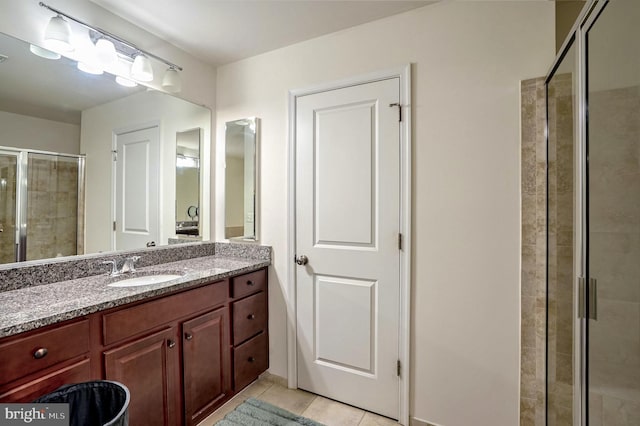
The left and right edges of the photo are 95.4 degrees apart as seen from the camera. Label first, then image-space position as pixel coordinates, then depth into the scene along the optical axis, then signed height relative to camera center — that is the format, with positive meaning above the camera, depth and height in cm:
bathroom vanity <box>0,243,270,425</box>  105 -59
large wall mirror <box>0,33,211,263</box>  147 +37
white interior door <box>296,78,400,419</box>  178 -20
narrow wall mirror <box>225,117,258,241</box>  224 +27
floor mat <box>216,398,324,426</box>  171 -124
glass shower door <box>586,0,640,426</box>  76 +0
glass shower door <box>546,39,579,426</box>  110 -11
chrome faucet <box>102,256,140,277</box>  173 -33
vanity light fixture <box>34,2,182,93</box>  149 +95
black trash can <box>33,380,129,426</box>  105 -70
